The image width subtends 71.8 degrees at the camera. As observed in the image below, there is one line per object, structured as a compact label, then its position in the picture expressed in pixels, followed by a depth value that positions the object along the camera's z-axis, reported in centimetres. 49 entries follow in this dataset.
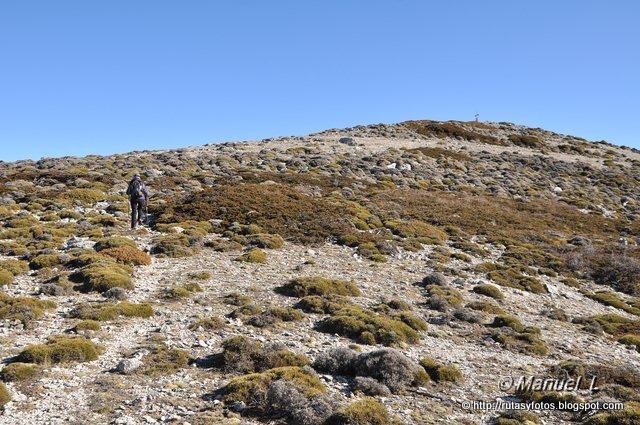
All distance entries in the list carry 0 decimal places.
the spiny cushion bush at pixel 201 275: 1887
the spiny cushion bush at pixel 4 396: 899
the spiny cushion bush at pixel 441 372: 1217
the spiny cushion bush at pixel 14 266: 1772
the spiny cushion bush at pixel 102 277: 1648
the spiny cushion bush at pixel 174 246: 2228
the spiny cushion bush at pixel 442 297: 1803
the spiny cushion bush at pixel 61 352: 1084
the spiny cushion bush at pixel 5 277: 1650
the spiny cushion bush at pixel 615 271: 2502
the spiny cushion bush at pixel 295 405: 929
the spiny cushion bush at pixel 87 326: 1292
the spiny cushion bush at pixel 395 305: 1725
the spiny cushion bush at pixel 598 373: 1268
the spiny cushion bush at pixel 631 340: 1674
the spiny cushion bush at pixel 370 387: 1088
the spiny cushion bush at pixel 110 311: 1392
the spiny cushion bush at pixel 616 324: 1801
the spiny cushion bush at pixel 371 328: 1434
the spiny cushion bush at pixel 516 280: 2245
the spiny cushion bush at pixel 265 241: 2477
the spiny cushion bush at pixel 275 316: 1466
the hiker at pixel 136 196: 2578
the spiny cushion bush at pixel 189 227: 2614
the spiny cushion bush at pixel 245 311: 1518
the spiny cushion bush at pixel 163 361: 1102
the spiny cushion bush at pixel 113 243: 2194
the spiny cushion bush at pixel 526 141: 8481
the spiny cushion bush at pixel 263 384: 1000
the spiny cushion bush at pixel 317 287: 1794
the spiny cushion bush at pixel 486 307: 1845
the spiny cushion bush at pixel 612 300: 2131
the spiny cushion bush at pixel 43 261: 1880
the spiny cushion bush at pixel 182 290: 1667
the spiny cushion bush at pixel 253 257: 2200
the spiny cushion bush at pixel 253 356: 1156
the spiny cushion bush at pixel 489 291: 2044
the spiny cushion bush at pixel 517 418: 998
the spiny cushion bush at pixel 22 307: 1339
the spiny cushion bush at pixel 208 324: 1399
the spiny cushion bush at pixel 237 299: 1642
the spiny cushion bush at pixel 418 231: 2941
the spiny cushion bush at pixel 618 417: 976
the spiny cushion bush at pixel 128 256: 2011
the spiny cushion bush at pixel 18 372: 998
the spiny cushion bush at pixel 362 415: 911
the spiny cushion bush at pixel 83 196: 3209
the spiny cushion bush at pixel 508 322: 1666
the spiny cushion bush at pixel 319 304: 1642
